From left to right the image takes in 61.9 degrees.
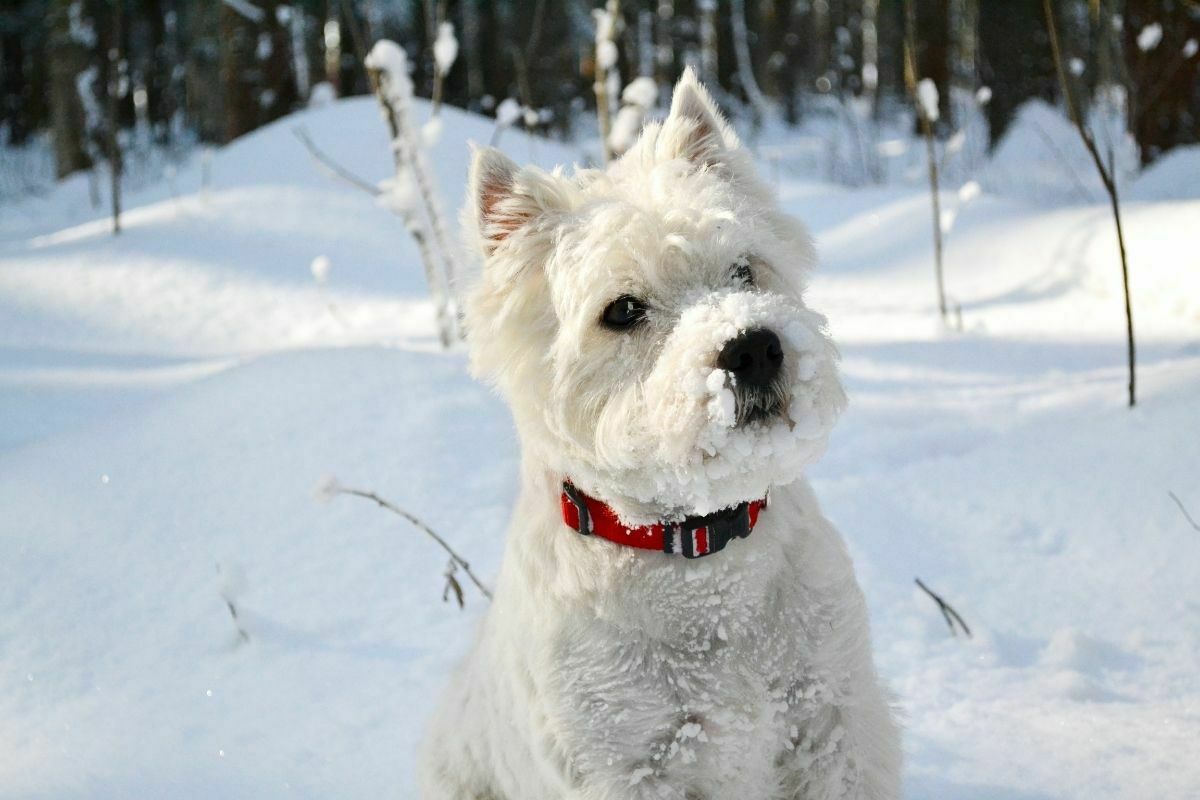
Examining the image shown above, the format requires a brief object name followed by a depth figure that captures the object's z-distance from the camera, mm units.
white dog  1885
